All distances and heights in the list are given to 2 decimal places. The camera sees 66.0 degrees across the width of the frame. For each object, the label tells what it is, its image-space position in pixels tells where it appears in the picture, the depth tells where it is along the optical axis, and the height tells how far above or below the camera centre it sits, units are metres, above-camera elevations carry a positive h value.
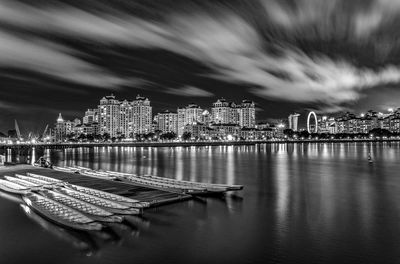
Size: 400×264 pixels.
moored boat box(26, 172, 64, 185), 24.33 -2.84
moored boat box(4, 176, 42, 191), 22.77 -3.02
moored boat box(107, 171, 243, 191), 22.77 -3.20
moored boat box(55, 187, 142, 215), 16.35 -3.31
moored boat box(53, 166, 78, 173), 34.49 -2.86
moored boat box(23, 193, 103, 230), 14.14 -3.52
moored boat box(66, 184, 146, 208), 17.44 -3.20
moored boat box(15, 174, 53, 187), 23.36 -2.91
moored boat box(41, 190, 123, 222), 15.02 -3.34
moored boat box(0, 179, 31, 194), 22.41 -3.20
